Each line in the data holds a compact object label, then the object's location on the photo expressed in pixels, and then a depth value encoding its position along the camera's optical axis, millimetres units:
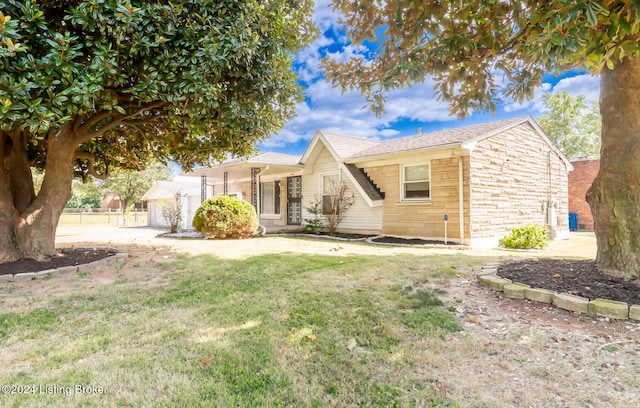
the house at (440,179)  10281
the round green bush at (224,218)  12102
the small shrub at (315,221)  13688
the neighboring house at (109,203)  61934
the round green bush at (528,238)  9633
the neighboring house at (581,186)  18344
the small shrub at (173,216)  15312
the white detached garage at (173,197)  23219
